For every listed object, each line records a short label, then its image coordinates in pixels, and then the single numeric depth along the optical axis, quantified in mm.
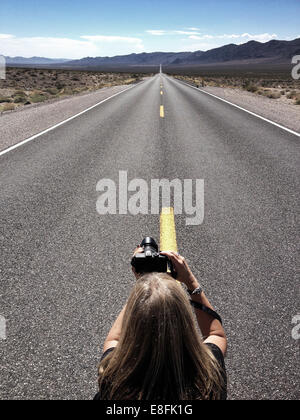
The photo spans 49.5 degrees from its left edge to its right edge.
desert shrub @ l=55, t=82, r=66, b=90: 34159
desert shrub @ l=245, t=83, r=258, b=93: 30794
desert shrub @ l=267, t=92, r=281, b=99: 25172
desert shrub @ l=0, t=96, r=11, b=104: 20520
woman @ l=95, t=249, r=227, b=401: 1224
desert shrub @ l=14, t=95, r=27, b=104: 20484
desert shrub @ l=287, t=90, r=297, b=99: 25066
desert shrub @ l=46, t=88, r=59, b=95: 28581
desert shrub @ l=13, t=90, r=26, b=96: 23680
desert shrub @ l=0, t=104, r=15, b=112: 16469
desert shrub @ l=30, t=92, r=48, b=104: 21141
